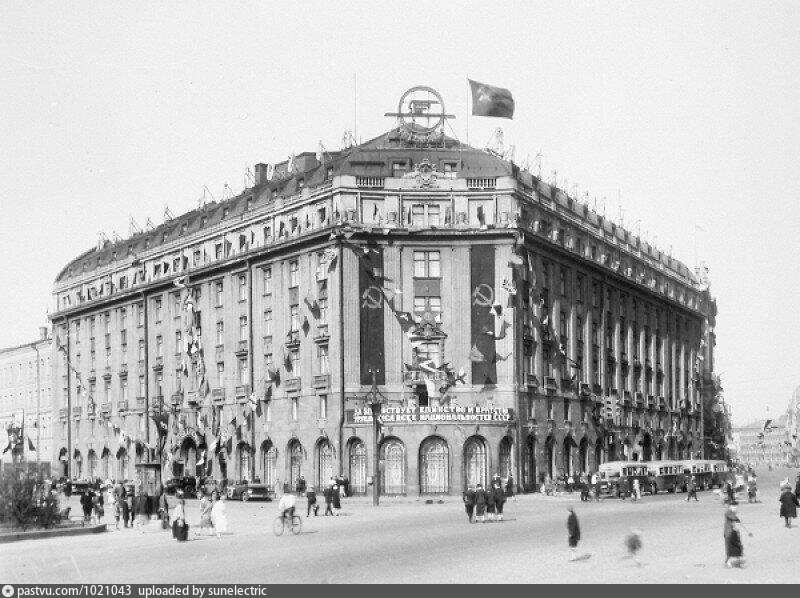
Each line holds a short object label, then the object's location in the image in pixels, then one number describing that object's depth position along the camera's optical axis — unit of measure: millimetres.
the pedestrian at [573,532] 30703
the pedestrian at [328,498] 55438
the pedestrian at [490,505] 48406
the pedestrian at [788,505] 41969
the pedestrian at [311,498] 52562
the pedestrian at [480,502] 47031
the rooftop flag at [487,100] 77500
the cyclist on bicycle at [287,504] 41562
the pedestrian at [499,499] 48034
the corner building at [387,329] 79438
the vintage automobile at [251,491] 74000
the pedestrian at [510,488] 71044
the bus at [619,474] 75875
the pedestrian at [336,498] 56609
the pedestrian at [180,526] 39438
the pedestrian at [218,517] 40812
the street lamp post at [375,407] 66875
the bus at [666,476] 80812
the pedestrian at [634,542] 27672
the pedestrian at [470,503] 47344
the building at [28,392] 127812
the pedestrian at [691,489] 65625
